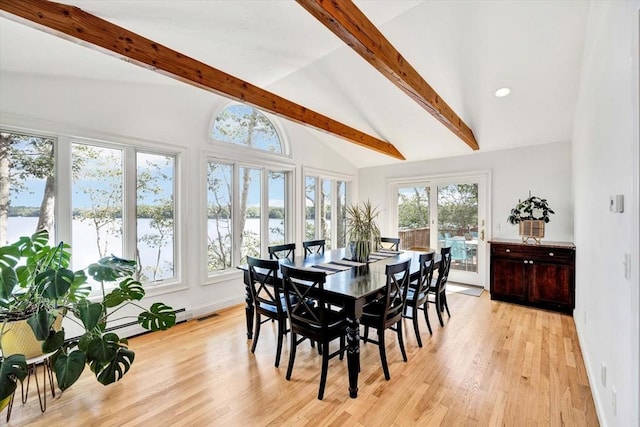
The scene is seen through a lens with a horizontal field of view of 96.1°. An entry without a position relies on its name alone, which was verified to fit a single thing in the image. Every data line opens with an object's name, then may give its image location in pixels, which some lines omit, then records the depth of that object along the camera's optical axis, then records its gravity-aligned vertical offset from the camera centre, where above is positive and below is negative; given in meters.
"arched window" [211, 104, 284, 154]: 4.04 +1.25
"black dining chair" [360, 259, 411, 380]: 2.27 -0.83
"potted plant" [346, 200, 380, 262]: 3.20 -0.25
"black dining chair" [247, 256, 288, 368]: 2.44 -0.82
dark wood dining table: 2.08 -0.60
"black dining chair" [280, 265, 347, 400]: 2.08 -0.83
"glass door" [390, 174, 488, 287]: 4.86 -0.15
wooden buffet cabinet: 3.66 -0.85
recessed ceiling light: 3.33 +1.40
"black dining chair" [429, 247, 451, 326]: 3.20 -0.79
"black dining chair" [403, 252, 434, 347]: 2.74 -0.79
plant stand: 1.90 -1.26
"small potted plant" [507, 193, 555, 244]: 3.95 -0.09
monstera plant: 1.82 -0.68
